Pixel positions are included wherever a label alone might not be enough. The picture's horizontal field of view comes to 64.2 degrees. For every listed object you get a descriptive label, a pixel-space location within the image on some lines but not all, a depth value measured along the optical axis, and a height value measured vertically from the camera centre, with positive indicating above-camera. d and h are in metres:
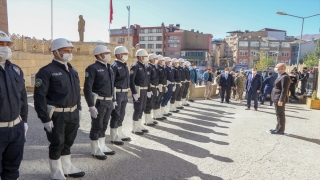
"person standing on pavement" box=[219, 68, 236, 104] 13.70 -0.64
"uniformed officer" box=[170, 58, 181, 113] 10.54 -0.63
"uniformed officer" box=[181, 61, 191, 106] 11.66 -0.54
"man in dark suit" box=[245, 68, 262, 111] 11.38 -0.59
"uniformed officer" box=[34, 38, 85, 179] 3.63 -0.53
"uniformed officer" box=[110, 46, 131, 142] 5.80 -0.44
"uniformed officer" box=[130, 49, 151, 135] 6.72 -0.44
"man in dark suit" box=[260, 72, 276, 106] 13.16 -0.64
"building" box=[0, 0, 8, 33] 9.16 +1.69
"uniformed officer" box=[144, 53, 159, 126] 7.74 -0.52
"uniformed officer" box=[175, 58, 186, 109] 11.16 -0.71
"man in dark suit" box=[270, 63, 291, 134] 7.11 -0.60
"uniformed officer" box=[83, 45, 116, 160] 4.87 -0.54
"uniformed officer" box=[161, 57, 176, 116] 9.66 -0.80
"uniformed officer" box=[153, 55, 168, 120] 8.62 -0.62
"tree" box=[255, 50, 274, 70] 61.38 +2.74
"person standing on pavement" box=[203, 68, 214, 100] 14.68 -0.68
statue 22.00 +3.40
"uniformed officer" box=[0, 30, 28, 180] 2.93 -0.61
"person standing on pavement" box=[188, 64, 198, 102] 13.64 -0.29
